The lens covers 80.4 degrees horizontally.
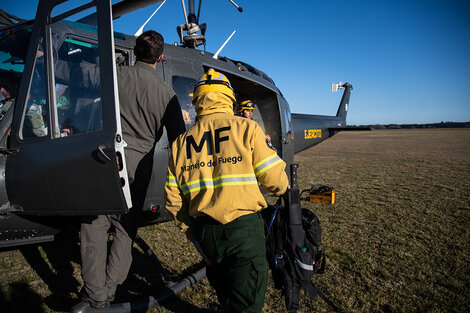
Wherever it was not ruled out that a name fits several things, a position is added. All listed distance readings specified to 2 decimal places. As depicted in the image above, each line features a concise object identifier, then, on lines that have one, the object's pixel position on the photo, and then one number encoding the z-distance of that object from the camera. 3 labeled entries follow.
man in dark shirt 2.17
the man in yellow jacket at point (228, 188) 1.60
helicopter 1.81
